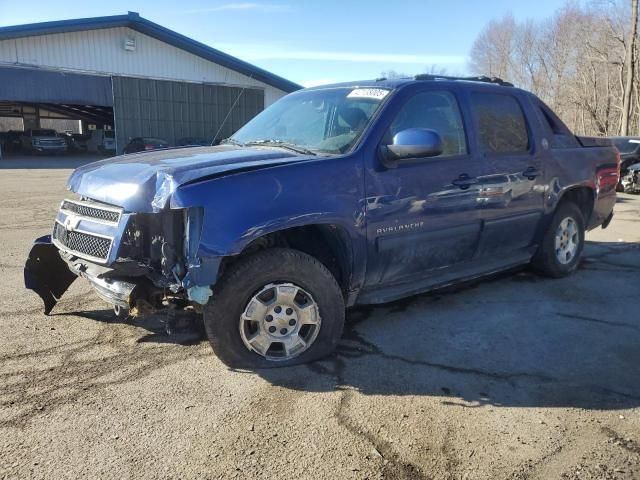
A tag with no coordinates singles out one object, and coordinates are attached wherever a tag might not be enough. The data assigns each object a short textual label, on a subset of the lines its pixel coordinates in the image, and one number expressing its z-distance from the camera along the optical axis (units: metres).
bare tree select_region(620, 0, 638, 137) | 23.95
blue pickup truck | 3.23
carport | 24.98
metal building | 24.94
